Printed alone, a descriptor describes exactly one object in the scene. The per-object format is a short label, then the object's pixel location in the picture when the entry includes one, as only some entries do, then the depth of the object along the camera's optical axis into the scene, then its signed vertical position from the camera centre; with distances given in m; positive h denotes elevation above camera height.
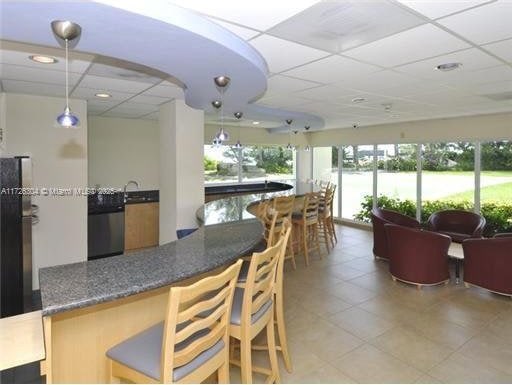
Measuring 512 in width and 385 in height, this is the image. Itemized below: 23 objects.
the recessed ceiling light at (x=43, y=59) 2.57 +0.98
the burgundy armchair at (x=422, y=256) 3.94 -0.92
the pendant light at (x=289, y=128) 5.52 +1.02
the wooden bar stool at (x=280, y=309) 2.26 -0.92
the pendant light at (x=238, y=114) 4.39 +0.90
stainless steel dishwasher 5.19 -0.75
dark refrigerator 2.89 -0.43
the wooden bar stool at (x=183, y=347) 1.28 -0.74
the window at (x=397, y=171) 7.29 +0.22
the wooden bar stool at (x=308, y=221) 5.01 -0.62
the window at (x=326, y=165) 8.86 +0.43
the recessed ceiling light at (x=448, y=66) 2.79 +0.98
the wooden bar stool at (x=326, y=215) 5.81 -0.62
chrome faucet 6.17 -0.02
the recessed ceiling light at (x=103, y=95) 3.91 +1.06
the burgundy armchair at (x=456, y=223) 5.15 -0.70
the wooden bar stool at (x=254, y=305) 1.75 -0.72
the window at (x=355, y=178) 8.12 +0.07
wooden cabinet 5.61 -0.75
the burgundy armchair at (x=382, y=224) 5.03 -0.67
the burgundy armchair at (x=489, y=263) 3.61 -0.94
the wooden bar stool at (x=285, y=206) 4.47 -0.33
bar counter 1.38 -0.48
